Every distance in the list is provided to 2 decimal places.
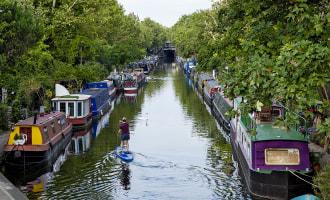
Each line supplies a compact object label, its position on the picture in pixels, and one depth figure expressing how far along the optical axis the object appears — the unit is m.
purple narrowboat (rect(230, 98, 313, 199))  17.02
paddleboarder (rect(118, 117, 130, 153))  24.25
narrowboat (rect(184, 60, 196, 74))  92.11
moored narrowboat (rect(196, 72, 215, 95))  61.23
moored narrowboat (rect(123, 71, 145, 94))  62.27
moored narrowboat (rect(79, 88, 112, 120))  39.16
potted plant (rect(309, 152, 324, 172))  17.98
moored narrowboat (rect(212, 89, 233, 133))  34.46
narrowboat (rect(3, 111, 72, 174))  22.12
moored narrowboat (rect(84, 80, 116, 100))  49.44
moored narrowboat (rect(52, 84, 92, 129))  33.06
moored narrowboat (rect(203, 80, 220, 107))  48.97
